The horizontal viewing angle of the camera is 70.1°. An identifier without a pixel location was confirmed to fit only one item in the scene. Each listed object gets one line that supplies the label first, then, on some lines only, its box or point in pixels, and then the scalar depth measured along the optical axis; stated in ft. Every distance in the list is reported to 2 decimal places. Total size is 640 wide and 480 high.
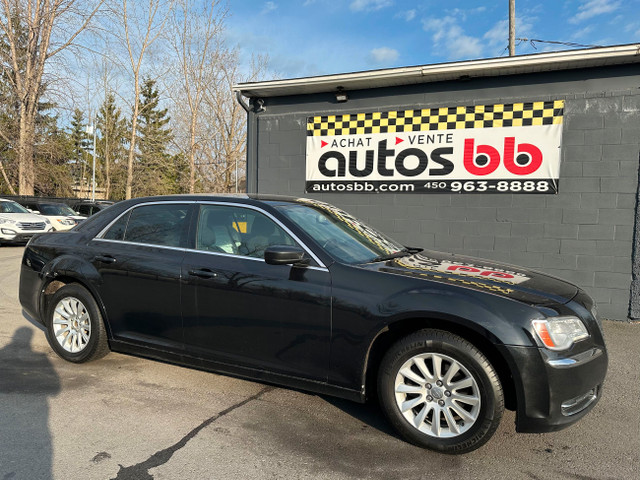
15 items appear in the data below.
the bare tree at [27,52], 70.23
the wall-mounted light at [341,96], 25.08
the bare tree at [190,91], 78.43
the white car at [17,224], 44.91
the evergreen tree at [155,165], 102.78
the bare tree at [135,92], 78.35
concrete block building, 20.57
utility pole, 38.60
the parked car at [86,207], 59.67
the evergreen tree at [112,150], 136.26
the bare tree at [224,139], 84.64
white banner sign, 21.67
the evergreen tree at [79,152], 150.20
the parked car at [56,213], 52.70
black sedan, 8.93
